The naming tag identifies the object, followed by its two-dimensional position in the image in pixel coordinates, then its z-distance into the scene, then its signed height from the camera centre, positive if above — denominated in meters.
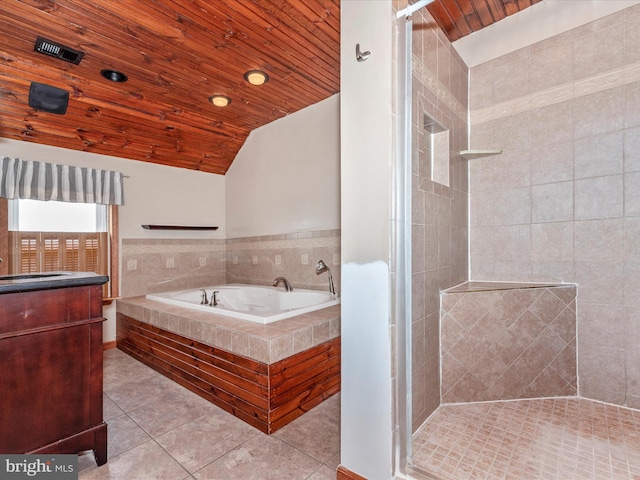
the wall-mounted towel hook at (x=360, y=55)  1.37 +0.78
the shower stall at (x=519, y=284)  1.71 -0.31
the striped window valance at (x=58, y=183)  2.83 +0.56
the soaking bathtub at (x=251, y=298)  2.62 -0.58
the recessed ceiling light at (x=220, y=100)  3.13 +1.37
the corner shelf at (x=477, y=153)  2.34 +0.62
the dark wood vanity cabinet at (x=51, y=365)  1.35 -0.54
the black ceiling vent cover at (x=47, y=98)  2.54 +1.15
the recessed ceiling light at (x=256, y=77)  2.76 +1.41
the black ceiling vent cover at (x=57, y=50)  2.17 +1.32
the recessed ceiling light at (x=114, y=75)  2.55 +1.32
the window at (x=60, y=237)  2.97 +0.05
